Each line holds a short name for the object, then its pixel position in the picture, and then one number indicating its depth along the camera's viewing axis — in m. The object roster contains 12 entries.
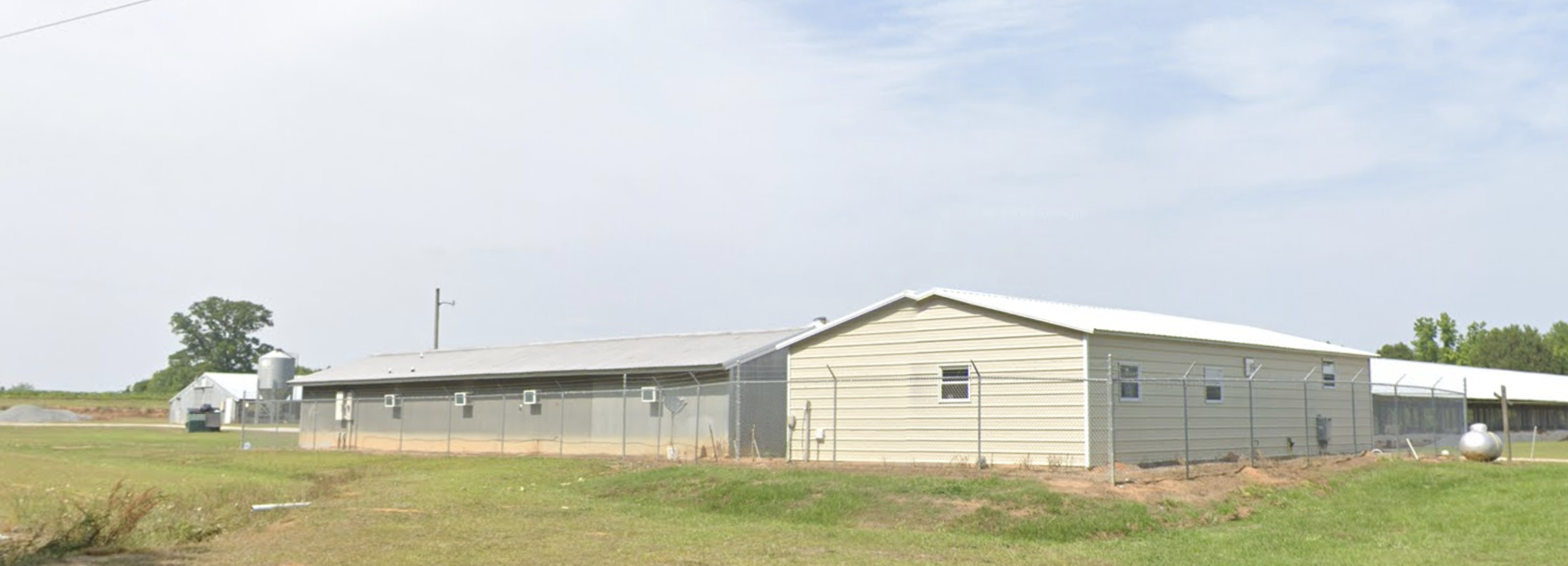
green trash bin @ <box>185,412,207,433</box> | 62.00
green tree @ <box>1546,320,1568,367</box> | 99.50
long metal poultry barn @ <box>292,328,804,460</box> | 29.47
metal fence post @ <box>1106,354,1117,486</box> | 19.53
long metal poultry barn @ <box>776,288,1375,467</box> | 23.27
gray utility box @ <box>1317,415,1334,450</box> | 29.70
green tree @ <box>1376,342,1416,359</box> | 102.31
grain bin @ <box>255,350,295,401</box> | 80.94
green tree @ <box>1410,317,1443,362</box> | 100.31
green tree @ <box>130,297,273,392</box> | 134.88
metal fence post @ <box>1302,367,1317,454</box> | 26.89
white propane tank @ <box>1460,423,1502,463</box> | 25.45
